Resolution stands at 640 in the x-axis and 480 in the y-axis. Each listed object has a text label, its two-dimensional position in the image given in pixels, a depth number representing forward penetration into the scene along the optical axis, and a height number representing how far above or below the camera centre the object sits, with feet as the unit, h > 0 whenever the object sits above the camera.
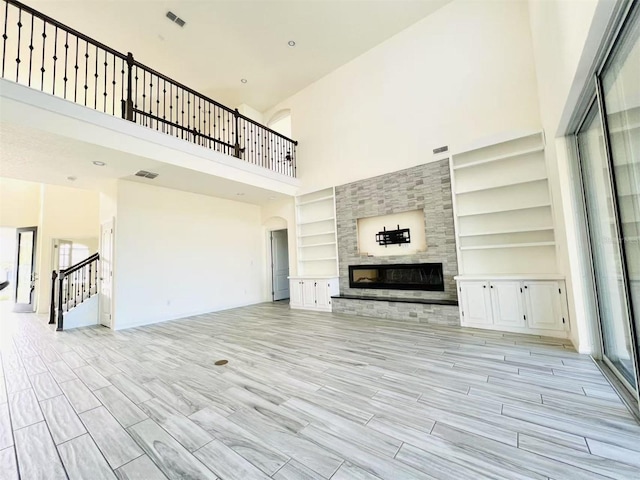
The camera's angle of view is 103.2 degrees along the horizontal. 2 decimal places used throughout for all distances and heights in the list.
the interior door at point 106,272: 17.01 -0.27
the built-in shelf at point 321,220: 21.39 +3.31
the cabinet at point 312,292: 19.97 -2.71
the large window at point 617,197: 5.57 +1.33
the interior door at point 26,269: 25.38 +0.28
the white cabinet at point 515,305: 11.61 -2.73
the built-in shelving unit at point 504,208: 13.43 +2.37
